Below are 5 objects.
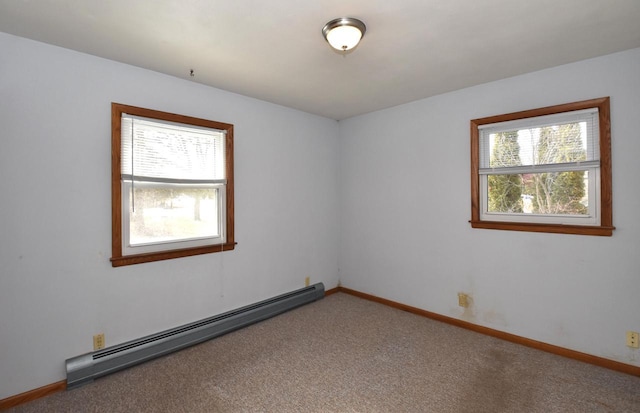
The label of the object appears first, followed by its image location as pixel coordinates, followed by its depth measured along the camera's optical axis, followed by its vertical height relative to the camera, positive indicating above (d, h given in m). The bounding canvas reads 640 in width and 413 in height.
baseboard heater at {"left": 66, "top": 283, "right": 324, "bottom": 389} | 2.33 -1.19
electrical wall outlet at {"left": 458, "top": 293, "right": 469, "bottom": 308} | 3.29 -1.01
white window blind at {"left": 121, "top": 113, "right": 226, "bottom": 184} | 2.62 +0.54
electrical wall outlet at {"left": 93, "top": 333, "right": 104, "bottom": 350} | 2.45 -1.07
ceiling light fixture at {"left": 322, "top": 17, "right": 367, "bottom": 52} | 1.92 +1.13
